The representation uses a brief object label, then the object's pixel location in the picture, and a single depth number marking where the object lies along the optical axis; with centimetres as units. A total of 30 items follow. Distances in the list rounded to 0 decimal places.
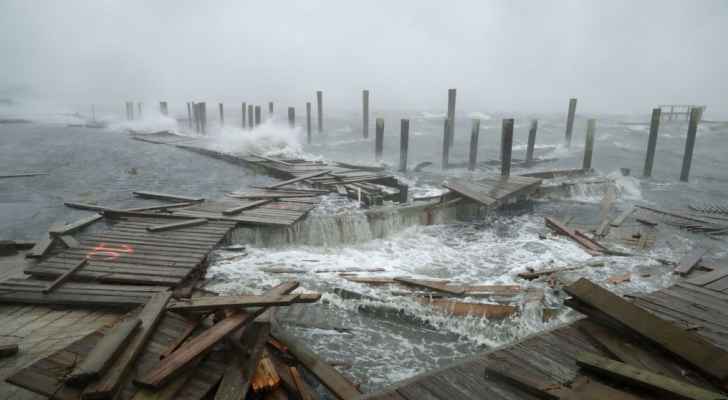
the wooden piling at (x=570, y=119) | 3203
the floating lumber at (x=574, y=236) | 1198
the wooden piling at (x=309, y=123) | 3840
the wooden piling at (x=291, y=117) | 3606
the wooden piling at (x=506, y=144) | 1811
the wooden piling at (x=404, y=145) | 2400
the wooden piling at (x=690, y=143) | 2273
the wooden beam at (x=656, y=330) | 413
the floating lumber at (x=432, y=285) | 851
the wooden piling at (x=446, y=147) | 2591
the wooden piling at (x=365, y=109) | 3678
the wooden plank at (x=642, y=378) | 364
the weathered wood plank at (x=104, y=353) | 405
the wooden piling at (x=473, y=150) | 2506
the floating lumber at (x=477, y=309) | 786
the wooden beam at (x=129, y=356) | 392
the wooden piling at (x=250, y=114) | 3801
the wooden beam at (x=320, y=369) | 484
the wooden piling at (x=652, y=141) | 2369
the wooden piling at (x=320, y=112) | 4153
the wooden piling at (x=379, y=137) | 2584
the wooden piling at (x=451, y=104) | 3130
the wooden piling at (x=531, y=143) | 2630
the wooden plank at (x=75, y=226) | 989
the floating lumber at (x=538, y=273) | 990
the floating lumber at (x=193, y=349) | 418
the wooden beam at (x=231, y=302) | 547
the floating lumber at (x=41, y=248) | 873
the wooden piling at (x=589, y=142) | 2406
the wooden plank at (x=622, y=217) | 1431
